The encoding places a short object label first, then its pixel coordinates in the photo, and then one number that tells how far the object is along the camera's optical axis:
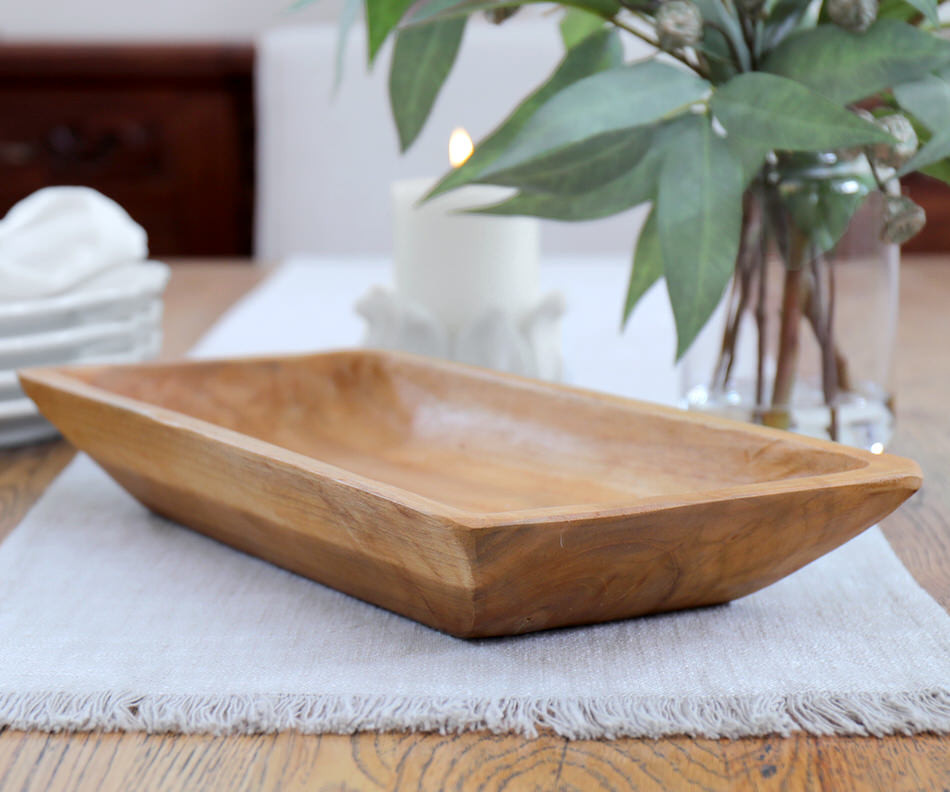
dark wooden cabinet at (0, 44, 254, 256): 2.27
